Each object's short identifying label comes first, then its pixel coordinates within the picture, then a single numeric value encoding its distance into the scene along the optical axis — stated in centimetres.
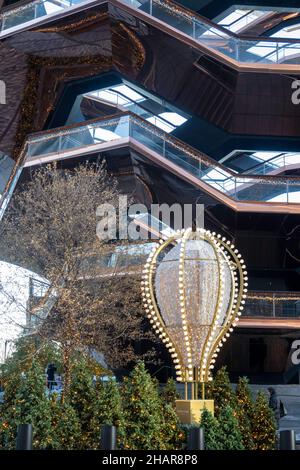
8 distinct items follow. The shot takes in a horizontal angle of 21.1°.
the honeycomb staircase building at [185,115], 2484
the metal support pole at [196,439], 966
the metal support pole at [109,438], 975
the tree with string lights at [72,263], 2119
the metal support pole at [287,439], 961
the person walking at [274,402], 2093
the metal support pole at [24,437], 951
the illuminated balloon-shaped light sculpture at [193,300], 1468
